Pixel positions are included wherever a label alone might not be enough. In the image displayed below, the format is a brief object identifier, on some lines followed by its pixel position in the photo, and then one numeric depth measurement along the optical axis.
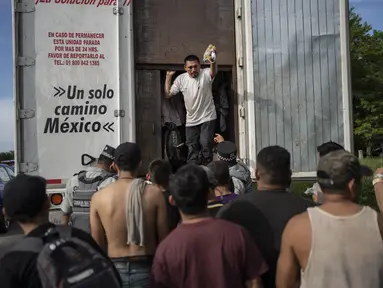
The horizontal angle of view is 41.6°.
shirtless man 3.19
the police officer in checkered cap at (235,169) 4.36
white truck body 5.14
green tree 38.12
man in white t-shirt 5.79
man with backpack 2.04
